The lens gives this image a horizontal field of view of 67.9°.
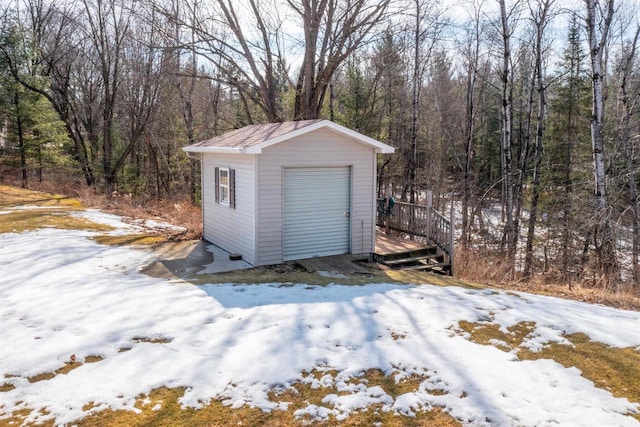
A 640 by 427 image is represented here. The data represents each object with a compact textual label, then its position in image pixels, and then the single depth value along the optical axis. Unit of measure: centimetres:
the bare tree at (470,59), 2025
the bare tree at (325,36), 1516
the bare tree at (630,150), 1155
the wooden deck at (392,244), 1038
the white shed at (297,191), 915
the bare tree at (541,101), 1555
